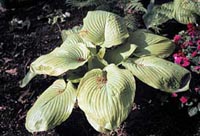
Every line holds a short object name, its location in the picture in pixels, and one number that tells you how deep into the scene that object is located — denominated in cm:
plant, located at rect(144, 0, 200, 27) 312
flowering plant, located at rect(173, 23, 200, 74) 266
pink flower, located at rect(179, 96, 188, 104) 255
